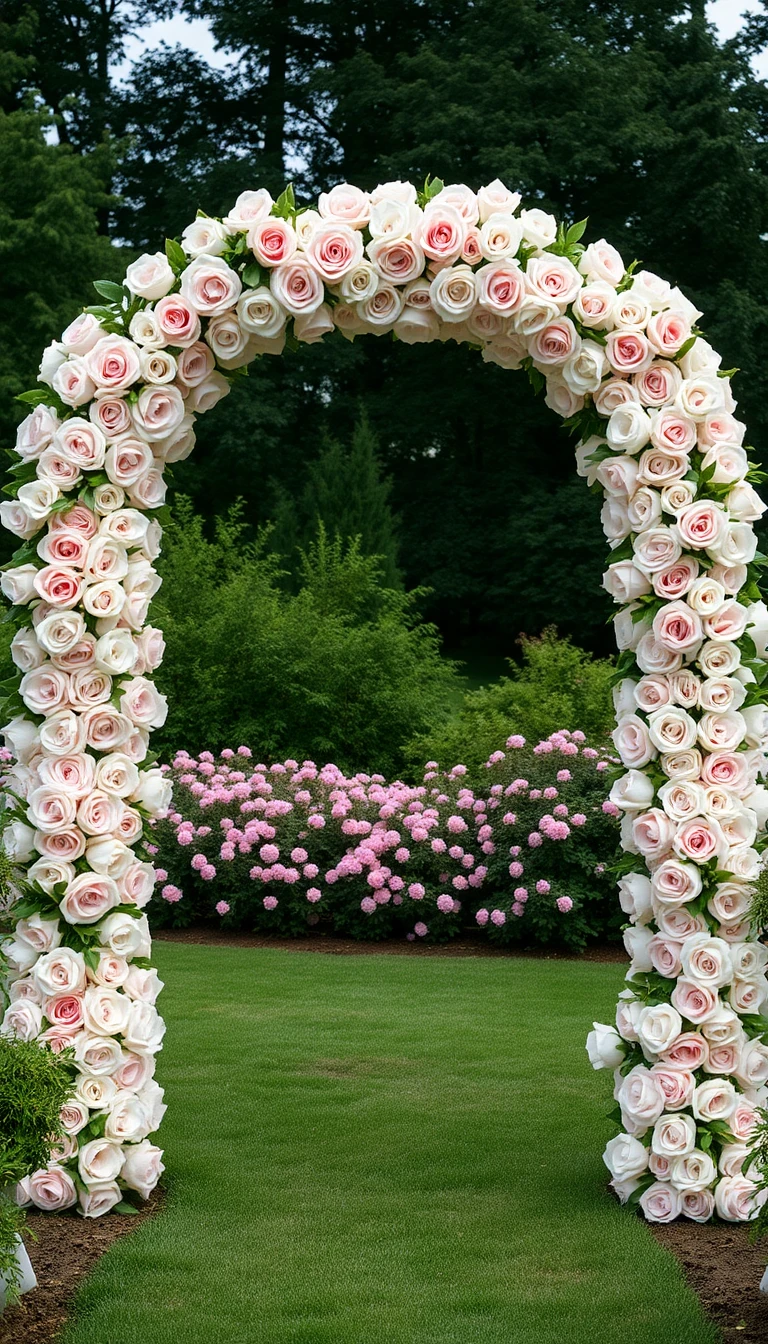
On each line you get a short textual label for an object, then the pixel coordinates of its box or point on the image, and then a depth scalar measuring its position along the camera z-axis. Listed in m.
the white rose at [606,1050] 4.70
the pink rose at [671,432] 4.73
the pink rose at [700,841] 4.57
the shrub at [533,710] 11.86
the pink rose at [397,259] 4.73
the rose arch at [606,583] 4.55
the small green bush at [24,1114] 3.34
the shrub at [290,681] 13.34
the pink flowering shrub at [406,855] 9.05
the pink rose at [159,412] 4.73
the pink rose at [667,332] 4.79
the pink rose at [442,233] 4.73
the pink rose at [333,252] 4.70
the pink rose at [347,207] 4.82
